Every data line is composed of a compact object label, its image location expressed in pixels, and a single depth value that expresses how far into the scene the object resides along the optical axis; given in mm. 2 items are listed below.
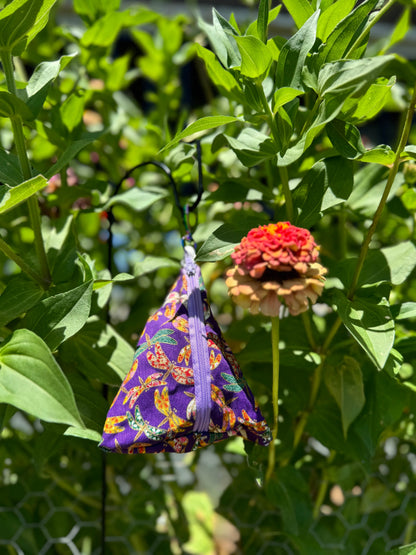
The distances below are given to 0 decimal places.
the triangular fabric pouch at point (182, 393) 397
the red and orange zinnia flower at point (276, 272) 358
